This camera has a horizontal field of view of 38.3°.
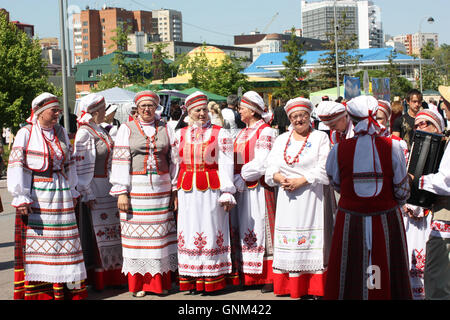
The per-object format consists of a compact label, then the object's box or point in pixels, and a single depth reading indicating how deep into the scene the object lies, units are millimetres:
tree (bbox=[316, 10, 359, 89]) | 64125
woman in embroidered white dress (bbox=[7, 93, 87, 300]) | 6285
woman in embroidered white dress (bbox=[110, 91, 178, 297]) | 6840
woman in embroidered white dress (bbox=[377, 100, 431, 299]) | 6332
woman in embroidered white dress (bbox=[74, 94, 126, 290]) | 7227
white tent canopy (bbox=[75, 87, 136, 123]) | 17922
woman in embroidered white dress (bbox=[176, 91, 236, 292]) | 6875
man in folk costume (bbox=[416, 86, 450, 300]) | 4863
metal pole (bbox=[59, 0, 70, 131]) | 18266
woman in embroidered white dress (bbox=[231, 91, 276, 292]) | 7113
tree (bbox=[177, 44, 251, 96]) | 41250
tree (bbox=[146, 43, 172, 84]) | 33938
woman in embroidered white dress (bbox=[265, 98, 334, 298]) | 6449
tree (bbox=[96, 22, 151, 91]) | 29734
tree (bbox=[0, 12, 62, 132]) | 36375
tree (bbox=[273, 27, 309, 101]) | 56781
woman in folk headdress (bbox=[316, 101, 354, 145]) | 6309
